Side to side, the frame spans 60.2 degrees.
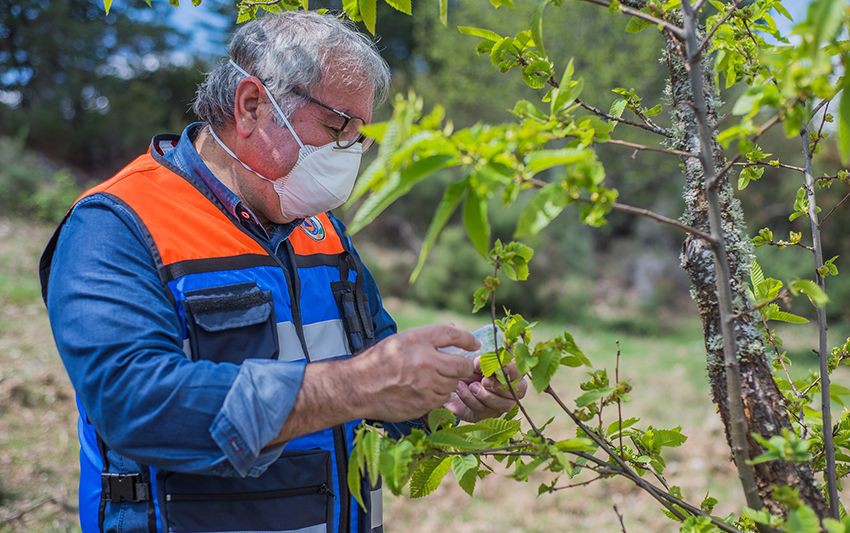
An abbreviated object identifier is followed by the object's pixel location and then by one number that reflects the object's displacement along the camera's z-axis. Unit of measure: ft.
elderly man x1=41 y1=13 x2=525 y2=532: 4.18
